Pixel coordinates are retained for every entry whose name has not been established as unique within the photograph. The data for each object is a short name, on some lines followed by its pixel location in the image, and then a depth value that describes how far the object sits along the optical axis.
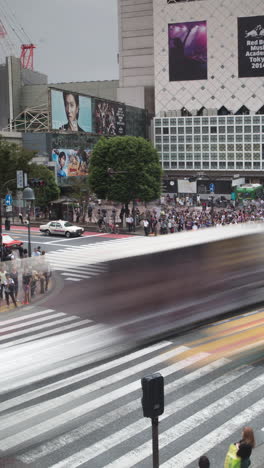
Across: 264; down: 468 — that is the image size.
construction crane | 175.00
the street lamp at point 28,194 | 31.96
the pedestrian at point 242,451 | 7.43
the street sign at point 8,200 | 46.69
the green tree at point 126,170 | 55.47
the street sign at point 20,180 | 40.00
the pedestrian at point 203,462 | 7.32
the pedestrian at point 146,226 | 43.62
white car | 47.38
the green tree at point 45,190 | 57.56
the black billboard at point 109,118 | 82.94
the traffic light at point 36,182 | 32.78
